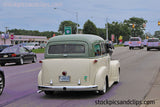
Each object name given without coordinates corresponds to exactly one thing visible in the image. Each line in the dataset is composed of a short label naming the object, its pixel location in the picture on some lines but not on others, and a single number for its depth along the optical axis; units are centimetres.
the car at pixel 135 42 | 5126
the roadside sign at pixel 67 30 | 4554
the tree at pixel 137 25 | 16588
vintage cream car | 849
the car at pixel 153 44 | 4475
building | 9494
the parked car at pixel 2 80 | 950
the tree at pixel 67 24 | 16912
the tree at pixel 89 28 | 11950
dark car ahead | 2273
